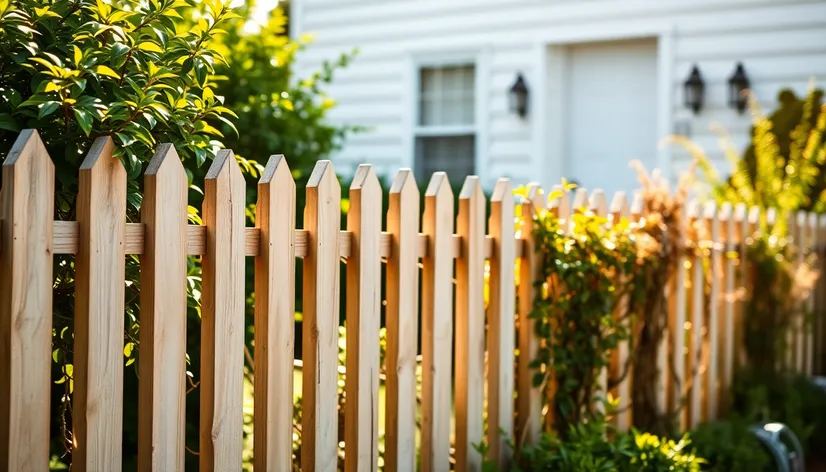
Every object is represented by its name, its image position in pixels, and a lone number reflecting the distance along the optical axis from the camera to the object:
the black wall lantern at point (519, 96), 8.92
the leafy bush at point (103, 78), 2.32
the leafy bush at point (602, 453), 3.64
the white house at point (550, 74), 8.14
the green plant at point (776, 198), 5.78
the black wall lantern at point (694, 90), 8.14
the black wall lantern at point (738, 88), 8.00
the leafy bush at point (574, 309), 3.94
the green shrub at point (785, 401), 5.43
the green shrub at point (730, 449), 4.28
